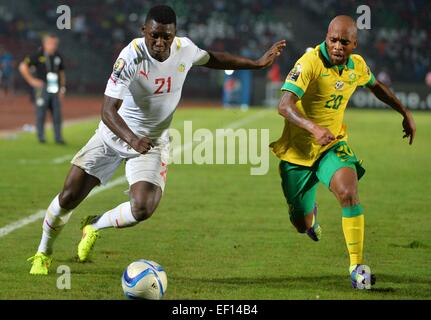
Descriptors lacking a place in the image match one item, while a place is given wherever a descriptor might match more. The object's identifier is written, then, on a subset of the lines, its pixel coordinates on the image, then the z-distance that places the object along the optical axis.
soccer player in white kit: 15.02
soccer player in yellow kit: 15.12
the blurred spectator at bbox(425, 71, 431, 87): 76.46
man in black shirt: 40.25
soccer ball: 13.61
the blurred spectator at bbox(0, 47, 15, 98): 80.12
